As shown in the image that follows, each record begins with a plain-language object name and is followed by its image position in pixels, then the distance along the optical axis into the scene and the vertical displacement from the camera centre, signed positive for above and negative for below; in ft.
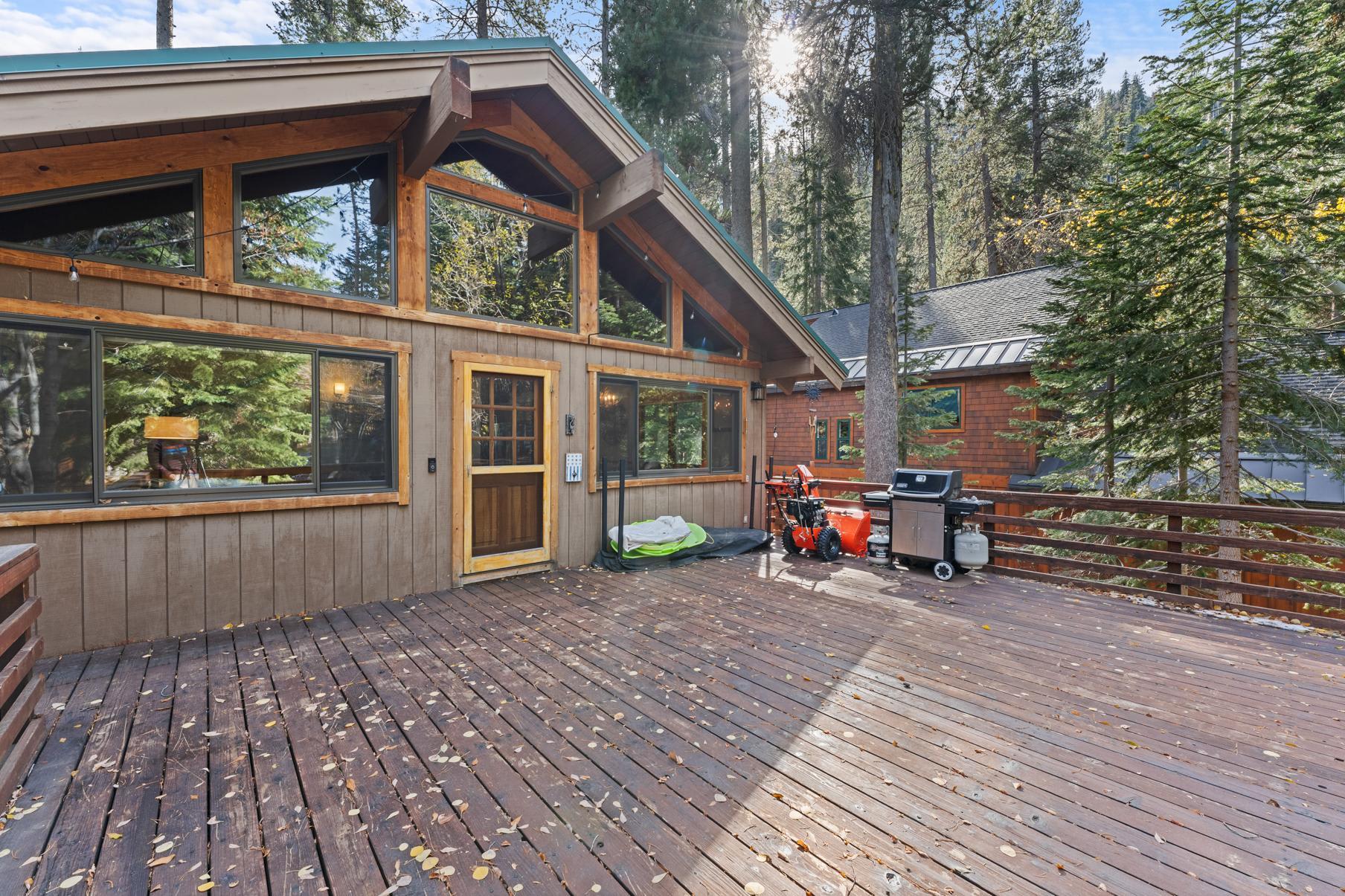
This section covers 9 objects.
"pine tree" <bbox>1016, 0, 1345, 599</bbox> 15.64 +6.12
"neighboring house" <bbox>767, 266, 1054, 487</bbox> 29.66 +3.42
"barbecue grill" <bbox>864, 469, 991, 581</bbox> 16.31 -2.53
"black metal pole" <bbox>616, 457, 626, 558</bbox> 17.63 -2.29
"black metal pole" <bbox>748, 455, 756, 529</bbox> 21.62 -2.69
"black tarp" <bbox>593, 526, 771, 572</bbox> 17.88 -3.86
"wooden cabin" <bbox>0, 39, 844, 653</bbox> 10.15 +2.97
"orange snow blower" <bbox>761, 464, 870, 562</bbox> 18.99 -3.00
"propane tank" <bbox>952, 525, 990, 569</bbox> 16.15 -3.24
